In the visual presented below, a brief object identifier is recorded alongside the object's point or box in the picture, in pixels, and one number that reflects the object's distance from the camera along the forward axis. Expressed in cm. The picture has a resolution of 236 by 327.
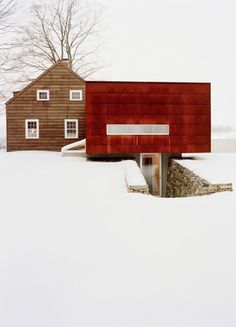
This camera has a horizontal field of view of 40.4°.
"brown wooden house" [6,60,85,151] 2712
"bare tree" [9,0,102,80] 3772
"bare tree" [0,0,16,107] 2783
